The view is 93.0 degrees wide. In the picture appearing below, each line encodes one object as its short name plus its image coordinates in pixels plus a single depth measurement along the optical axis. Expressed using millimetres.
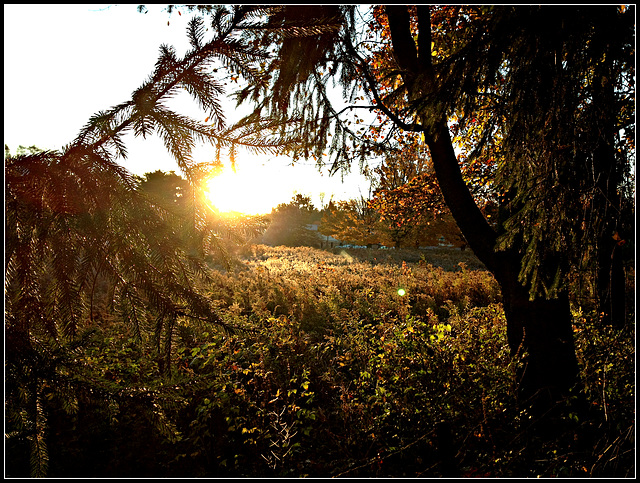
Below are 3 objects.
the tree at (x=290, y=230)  36147
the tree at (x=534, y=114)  1615
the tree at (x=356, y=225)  24400
